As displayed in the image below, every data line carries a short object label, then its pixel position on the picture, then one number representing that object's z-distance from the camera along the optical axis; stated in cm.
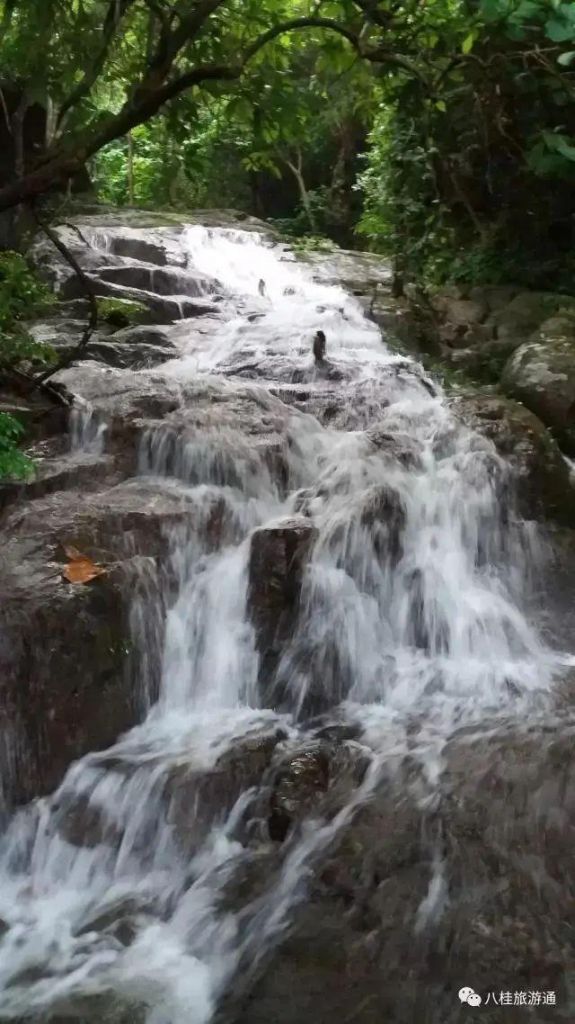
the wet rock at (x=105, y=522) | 491
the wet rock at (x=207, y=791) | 387
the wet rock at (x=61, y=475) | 541
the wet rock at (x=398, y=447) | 635
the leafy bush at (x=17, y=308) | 630
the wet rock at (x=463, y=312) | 884
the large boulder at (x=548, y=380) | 685
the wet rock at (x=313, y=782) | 375
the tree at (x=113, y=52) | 416
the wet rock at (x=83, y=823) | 391
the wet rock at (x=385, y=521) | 561
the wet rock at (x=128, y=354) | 826
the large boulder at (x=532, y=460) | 616
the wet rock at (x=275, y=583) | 500
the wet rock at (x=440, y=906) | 288
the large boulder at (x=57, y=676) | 414
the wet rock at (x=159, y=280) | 1116
